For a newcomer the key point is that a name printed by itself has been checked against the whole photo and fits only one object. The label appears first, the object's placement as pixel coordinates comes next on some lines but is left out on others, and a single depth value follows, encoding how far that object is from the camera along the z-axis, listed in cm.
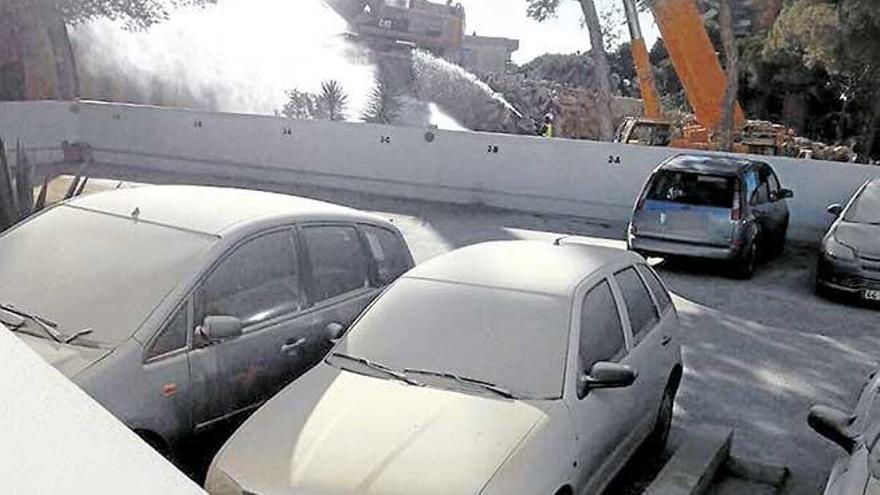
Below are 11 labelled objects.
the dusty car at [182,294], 455
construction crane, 1994
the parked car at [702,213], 1119
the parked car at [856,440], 390
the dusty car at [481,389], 393
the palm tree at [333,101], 2357
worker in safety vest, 2589
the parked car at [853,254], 1019
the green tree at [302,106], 2597
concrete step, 492
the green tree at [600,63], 2225
